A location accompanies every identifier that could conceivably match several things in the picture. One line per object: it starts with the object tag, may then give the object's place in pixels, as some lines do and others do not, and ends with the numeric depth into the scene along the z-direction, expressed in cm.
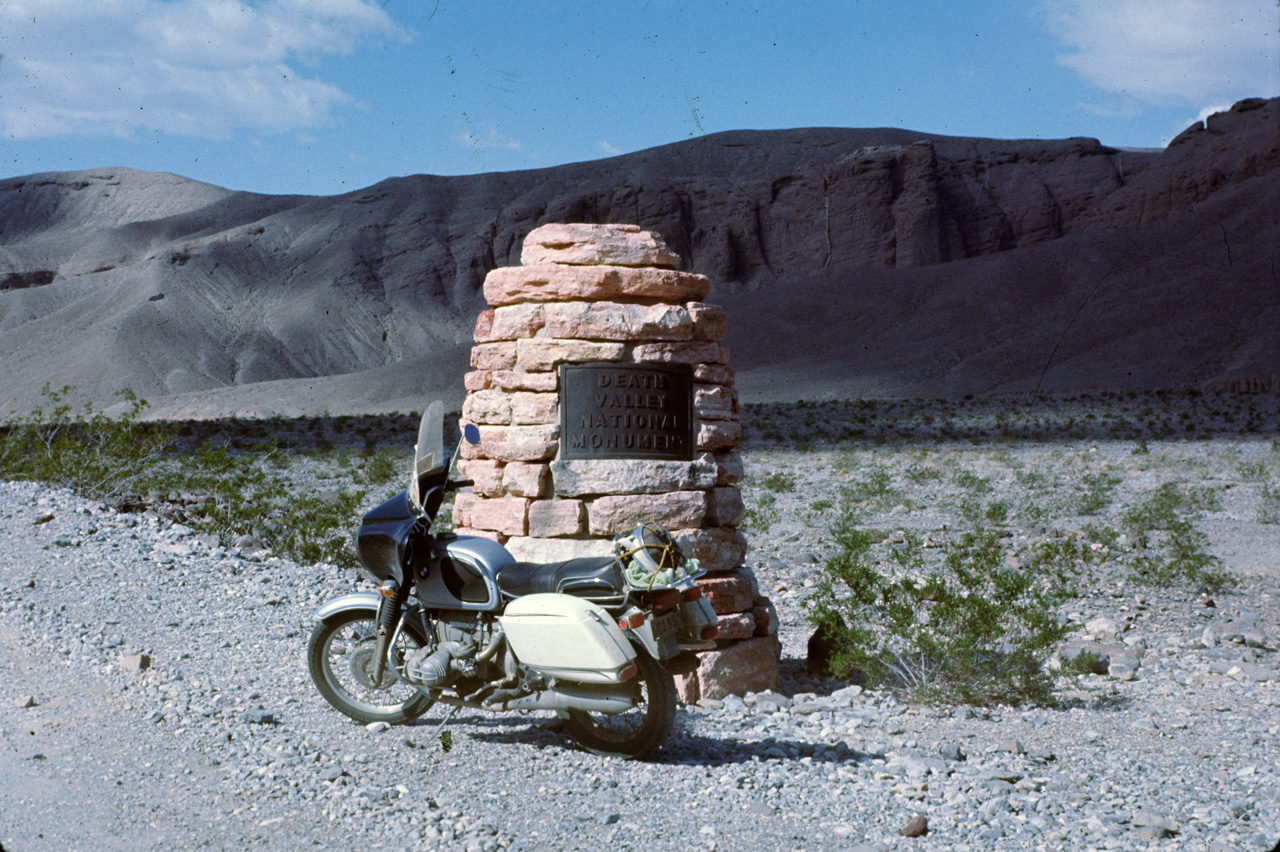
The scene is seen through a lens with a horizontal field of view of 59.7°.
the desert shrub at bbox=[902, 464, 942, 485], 1820
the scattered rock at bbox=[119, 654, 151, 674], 655
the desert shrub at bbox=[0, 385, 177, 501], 1168
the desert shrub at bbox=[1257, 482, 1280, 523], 1336
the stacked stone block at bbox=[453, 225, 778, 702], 649
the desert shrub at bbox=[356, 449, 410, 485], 1848
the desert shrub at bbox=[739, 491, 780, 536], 1341
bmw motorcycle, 494
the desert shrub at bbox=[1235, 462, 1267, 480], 1747
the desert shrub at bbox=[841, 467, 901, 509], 1580
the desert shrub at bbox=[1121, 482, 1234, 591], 991
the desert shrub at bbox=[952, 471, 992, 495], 1667
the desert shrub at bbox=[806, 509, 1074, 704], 660
